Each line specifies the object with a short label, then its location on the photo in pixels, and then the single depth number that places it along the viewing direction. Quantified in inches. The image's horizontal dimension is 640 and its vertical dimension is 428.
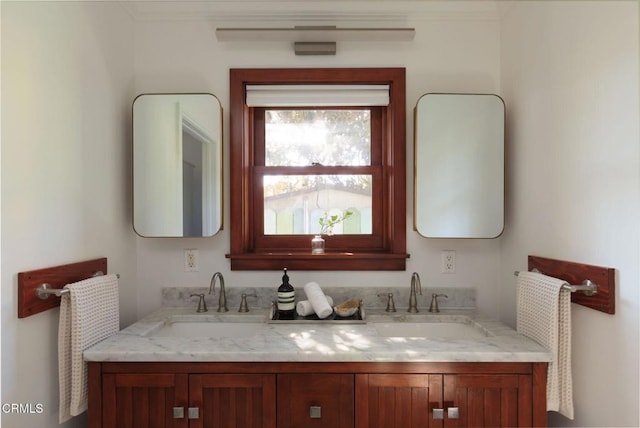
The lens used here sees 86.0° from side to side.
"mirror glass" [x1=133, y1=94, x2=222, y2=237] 69.0
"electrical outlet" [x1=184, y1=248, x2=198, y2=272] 74.5
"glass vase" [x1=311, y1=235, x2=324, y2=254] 74.6
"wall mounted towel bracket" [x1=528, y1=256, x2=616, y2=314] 45.5
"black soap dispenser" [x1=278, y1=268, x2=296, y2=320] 66.8
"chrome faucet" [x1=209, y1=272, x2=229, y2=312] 71.4
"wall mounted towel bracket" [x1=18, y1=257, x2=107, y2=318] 45.7
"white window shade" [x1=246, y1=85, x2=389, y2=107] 73.2
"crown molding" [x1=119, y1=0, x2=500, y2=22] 71.4
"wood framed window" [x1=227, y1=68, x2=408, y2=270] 77.8
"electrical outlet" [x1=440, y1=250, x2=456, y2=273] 73.9
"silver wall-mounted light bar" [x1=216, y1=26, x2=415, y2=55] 69.6
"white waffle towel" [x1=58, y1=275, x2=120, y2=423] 50.3
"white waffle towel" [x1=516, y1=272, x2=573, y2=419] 50.2
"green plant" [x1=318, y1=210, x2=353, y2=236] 78.4
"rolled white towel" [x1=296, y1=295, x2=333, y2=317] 66.1
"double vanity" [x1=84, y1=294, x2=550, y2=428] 50.3
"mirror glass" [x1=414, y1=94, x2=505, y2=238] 68.2
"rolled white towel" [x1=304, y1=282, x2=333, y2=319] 64.2
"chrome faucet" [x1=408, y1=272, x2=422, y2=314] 70.5
